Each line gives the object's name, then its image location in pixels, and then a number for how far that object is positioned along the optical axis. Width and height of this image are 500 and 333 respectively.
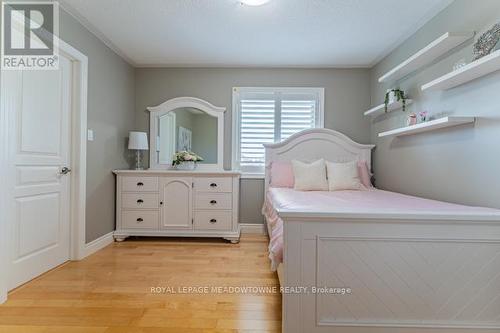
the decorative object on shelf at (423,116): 2.44
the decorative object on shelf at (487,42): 1.67
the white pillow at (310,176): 3.10
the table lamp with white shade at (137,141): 3.45
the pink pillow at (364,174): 3.37
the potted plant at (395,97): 2.73
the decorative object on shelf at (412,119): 2.52
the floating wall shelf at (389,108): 2.83
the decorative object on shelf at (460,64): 1.91
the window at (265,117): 3.72
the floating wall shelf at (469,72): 1.57
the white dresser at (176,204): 3.30
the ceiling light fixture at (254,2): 2.20
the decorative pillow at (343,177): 3.10
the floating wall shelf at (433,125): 1.87
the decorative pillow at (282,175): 3.33
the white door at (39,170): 2.00
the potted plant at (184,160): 3.59
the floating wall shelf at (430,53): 1.94
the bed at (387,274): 1.35
